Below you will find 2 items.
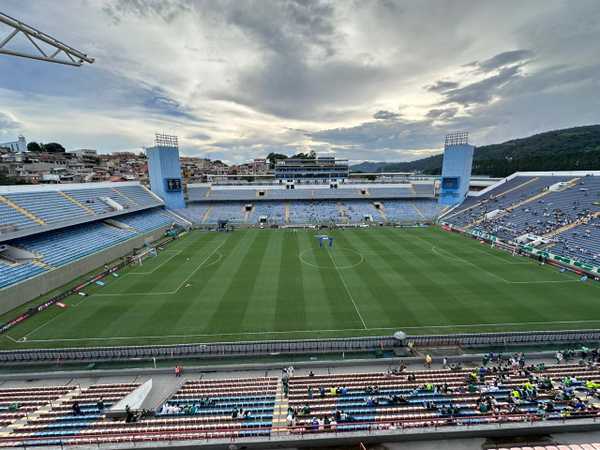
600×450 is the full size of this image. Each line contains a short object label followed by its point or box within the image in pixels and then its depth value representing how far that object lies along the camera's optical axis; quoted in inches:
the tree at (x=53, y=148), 4608.0
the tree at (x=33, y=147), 4485.0
